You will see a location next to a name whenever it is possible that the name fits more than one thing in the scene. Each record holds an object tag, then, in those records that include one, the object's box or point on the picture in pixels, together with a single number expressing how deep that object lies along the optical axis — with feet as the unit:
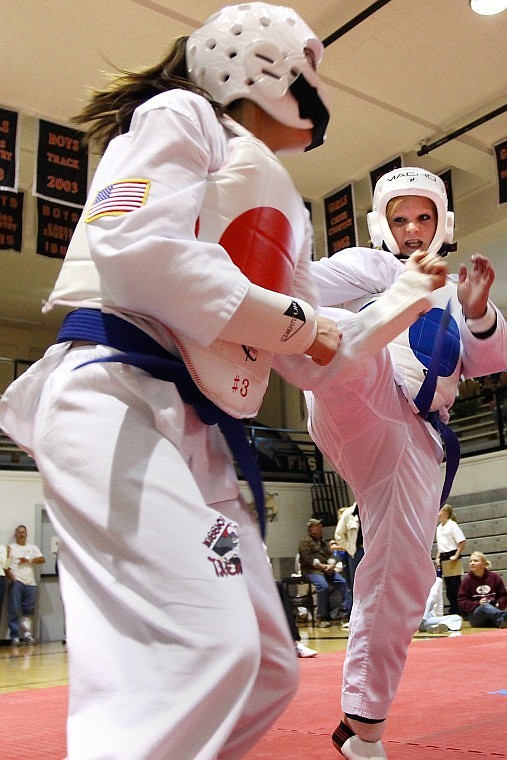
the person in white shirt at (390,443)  7.66
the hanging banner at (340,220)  32.35
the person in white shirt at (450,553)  34.45
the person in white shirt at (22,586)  37.86
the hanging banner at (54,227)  30.76
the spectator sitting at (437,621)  30.26
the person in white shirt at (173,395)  3.85
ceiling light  22.72
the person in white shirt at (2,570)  37.37
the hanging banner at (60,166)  27.73
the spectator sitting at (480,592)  32.17
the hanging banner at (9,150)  26.40
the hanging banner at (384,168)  32.19
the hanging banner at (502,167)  28.60
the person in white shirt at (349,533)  36.78
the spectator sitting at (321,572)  38.75
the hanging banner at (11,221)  31.37
